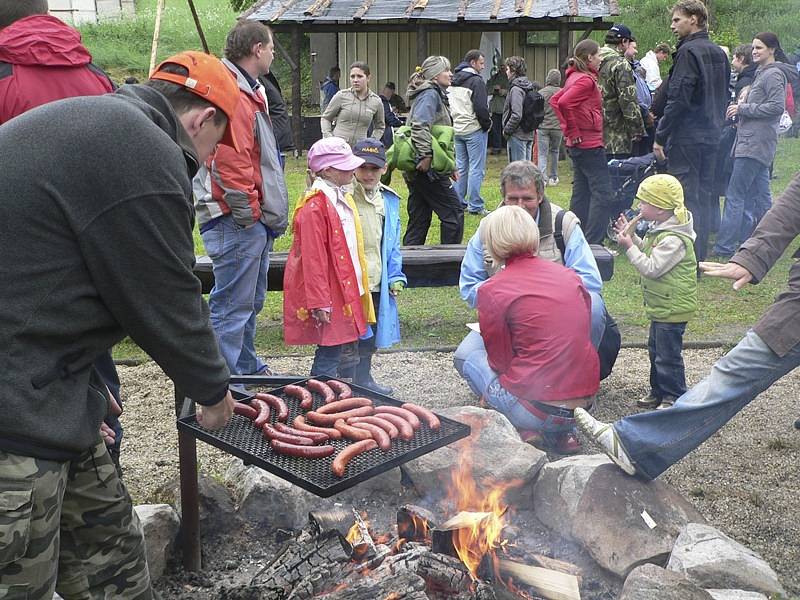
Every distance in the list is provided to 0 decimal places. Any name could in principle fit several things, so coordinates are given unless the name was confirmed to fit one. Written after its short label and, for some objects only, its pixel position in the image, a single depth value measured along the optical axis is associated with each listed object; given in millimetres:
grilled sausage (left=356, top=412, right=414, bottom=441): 3348
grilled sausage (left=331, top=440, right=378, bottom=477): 3047
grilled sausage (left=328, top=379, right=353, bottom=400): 3736
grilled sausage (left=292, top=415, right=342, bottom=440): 3391
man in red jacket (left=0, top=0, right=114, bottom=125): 3715
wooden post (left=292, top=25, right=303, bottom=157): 17867
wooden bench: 7027
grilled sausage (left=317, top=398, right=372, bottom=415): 3588
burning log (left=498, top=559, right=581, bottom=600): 3500
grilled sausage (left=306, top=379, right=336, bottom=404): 3707
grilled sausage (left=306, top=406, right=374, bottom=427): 3512
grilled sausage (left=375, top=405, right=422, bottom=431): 3449
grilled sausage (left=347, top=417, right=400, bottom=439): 3375
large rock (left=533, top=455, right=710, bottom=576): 3807
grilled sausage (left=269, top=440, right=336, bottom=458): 3201
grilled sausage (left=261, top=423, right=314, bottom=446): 3293
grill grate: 2945
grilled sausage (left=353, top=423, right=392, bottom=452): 3271
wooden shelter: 16031
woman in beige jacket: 11953
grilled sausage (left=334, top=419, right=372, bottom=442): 3348
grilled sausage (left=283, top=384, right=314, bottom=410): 3701
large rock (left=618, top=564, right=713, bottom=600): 3193
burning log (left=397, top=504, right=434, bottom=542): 3855
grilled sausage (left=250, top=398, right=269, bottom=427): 3475
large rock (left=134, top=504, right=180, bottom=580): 3738
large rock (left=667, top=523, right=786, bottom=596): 3467
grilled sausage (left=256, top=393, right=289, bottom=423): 3578
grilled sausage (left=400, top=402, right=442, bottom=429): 3447
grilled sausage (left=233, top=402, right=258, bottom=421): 3539
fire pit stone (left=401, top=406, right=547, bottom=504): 4402
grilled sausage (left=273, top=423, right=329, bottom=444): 3350
